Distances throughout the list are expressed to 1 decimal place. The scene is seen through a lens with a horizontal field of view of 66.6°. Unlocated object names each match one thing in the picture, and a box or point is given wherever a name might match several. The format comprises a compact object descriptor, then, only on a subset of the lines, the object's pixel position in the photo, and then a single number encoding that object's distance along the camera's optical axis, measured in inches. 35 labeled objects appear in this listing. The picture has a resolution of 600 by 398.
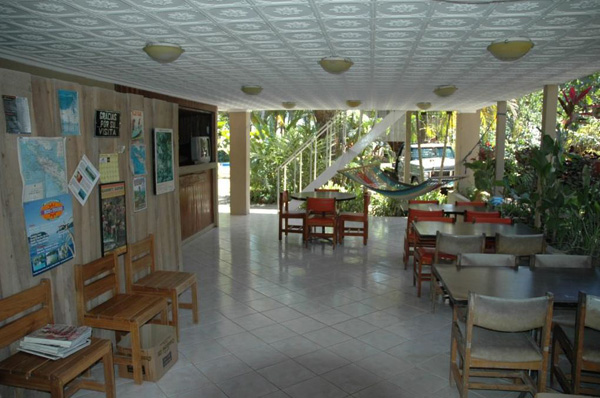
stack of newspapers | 105.3
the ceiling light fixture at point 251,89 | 239.6
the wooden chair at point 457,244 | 172.1
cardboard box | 127.3
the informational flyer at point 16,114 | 104.3
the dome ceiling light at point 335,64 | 163.3
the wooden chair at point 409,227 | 237.1
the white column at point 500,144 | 314.9
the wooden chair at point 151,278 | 151.8
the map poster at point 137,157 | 157.8
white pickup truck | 530.1
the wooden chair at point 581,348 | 101.7
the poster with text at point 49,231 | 111.5
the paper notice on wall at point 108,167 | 140.8
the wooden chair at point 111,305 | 126.3
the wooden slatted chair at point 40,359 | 98.3
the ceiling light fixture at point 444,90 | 232.4
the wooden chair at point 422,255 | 194.7
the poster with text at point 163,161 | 173.8
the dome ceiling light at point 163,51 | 145.5
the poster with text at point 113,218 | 141.6
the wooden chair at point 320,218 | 277.7
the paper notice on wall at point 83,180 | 127.6
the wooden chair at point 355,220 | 291.0
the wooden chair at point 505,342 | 101.2
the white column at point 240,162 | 406.9
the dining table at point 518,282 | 115.4
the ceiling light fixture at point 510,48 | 133.8
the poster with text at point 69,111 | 122.3
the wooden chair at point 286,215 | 300.2
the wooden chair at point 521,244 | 171.6
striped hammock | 324.8
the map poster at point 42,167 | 109.0
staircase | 422.3
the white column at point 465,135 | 430.6
